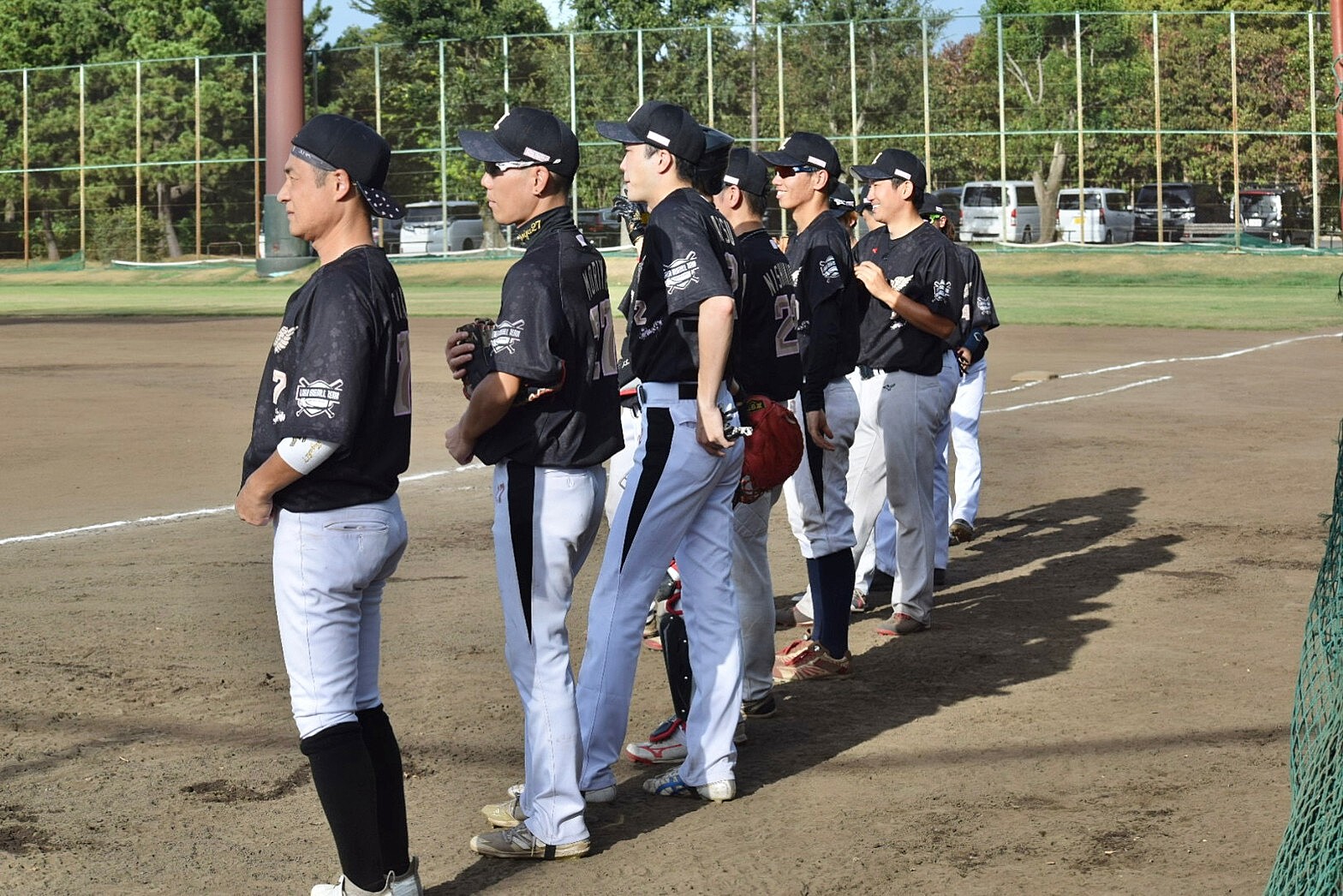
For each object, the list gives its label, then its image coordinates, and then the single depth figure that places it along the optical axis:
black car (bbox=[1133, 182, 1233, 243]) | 76.14
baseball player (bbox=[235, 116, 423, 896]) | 7.07
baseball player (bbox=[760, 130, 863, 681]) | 11.93
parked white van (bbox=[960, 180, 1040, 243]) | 77.91
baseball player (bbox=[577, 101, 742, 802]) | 8.80
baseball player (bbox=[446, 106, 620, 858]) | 8.07
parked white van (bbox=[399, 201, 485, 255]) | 83.06
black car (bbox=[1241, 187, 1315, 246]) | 75.97
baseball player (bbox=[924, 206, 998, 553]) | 17.19
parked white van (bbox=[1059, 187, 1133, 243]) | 76.77
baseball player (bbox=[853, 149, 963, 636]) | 13.38
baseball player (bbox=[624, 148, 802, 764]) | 10.19
